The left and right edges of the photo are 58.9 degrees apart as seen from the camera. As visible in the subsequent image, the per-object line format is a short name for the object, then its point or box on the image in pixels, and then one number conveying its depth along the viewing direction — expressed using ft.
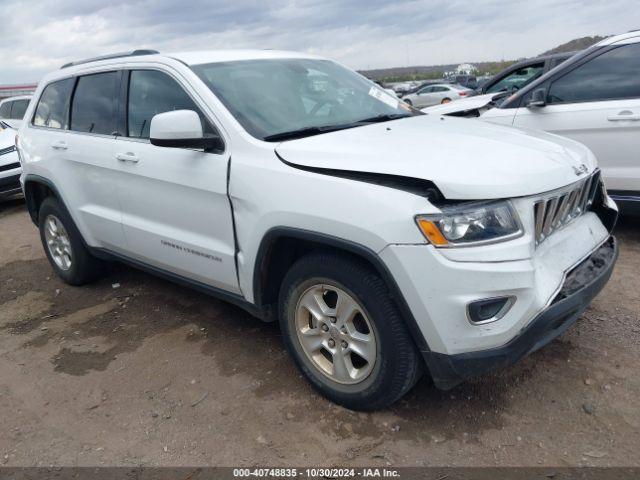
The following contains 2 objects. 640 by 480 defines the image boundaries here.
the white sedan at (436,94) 86.89
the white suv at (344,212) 7.75
